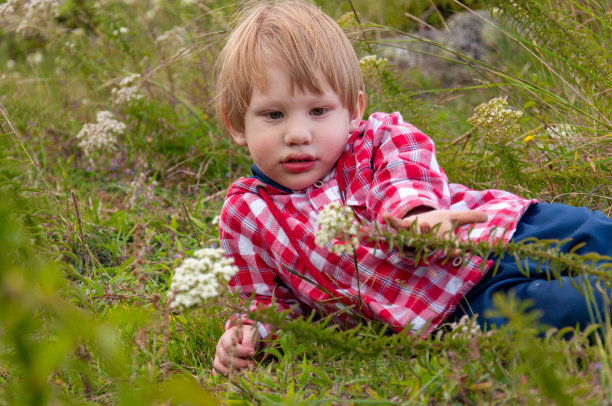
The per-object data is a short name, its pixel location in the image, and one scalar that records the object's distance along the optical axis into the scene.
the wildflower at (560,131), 2.81
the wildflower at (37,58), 5.57
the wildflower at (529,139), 2.72
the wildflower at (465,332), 1.57
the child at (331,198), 2.08
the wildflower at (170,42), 4.59
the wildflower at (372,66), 3.03
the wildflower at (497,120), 2.54
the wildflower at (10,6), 3.88
